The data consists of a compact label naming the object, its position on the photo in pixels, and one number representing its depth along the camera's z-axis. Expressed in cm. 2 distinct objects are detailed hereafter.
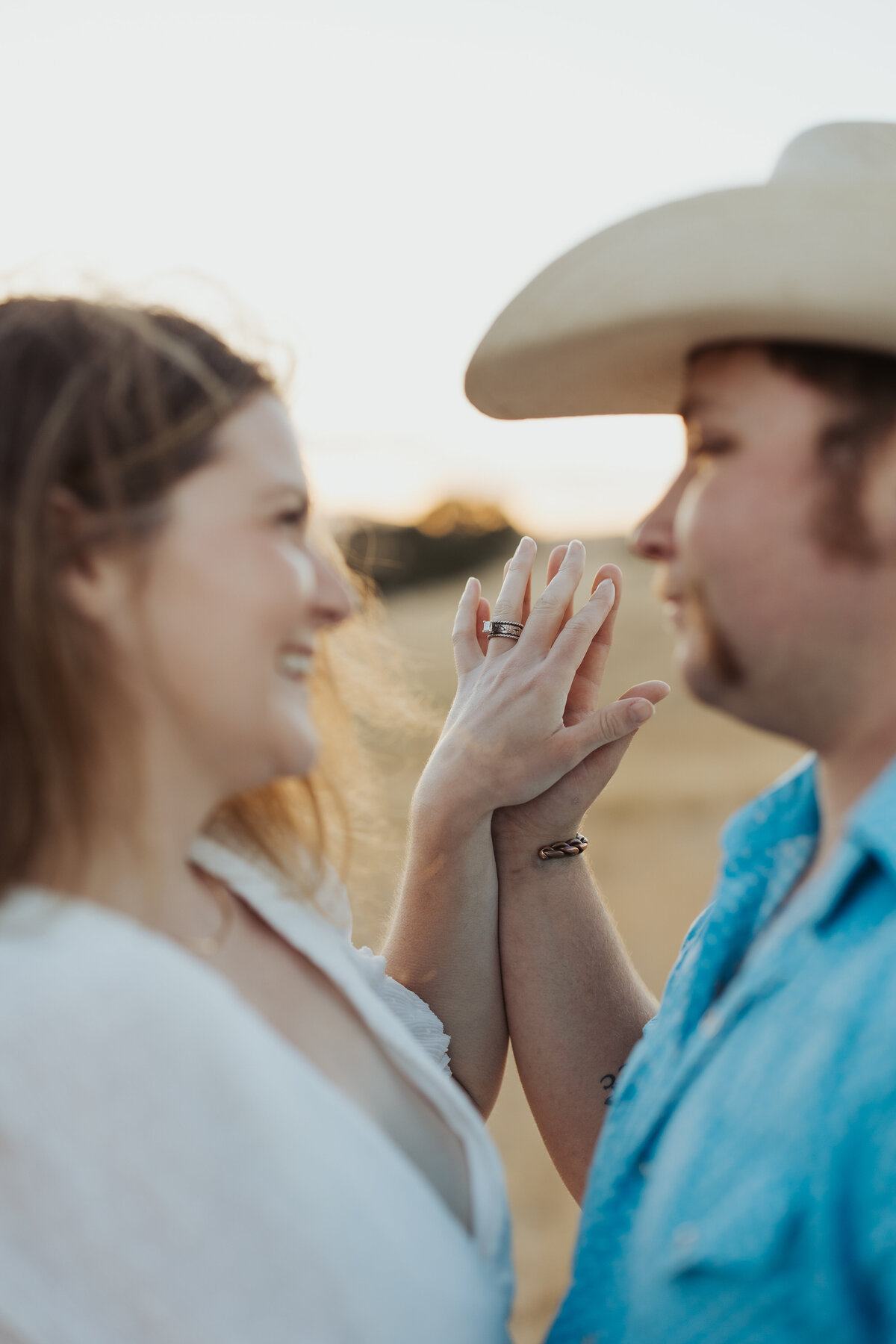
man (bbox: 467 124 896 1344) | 96
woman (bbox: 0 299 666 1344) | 94
